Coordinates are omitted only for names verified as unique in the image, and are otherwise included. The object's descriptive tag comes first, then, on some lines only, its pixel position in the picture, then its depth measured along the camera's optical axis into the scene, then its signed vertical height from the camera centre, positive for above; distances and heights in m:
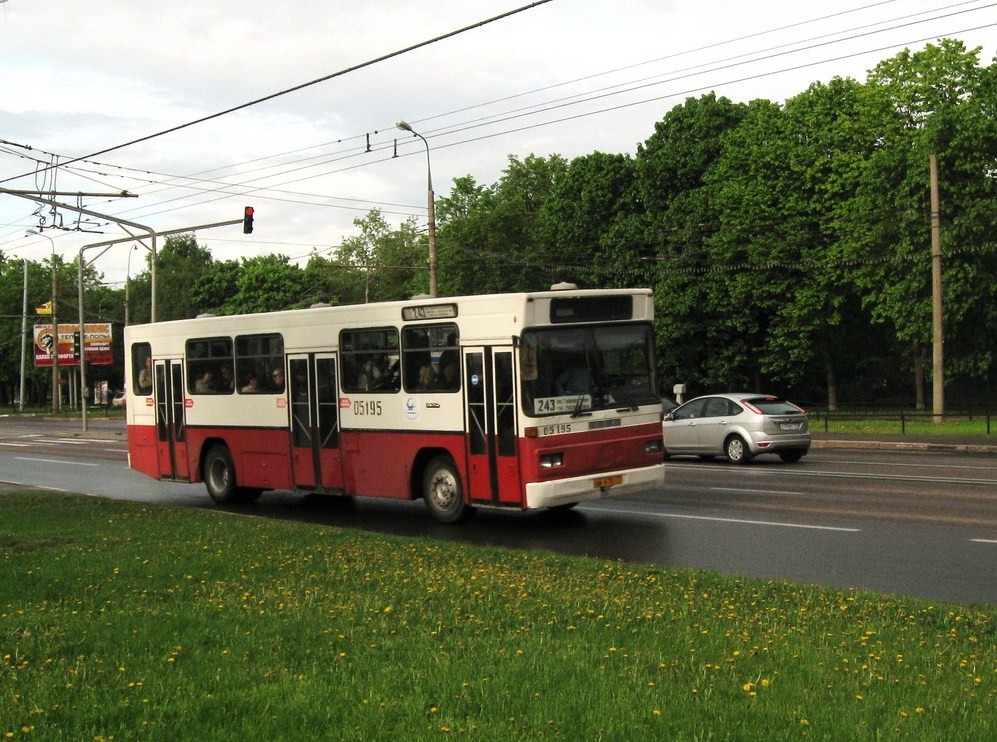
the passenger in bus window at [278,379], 18.14 +0.03
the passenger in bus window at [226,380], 19.22 +0.03
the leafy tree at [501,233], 60.75 +8.25
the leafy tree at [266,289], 94.38 +7.49
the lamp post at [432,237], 36.47 +4.49
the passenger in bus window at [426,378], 15.56 -0.02
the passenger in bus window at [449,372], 15.23 +0.06
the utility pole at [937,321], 36.12 +1.32
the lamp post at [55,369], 65.44 +1.11
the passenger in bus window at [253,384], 18.61 -0.04
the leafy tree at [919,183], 43.59 +6.99
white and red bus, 14.50 -0.31
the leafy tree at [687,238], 51.44 +5.89
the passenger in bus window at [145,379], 21.16 +0.09
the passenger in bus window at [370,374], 16.50 +0.06
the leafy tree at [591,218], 54.22 +7.46
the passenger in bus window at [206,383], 19.69 -0.01
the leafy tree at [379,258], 91.06 +9.63
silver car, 24.36 -1.25
